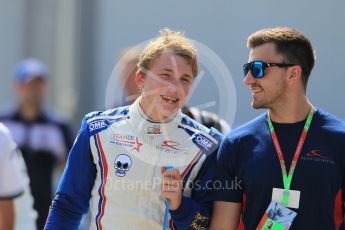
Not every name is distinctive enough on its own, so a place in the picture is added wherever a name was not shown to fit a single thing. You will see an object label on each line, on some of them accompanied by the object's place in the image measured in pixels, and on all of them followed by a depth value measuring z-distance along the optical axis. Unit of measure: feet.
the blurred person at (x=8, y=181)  30.34
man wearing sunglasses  25.72
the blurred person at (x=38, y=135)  46.75
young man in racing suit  26.45
